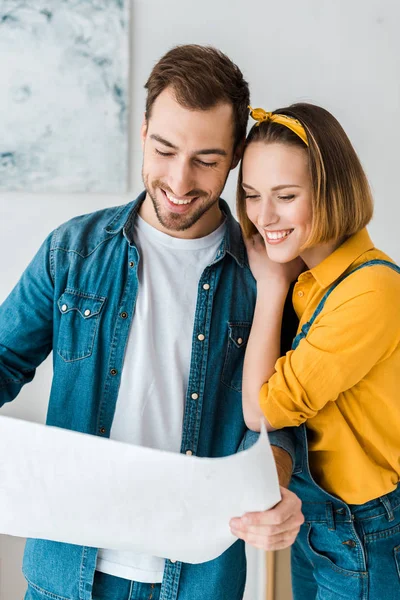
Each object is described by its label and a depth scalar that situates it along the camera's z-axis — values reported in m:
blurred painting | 2.15
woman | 1.10
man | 1.21
